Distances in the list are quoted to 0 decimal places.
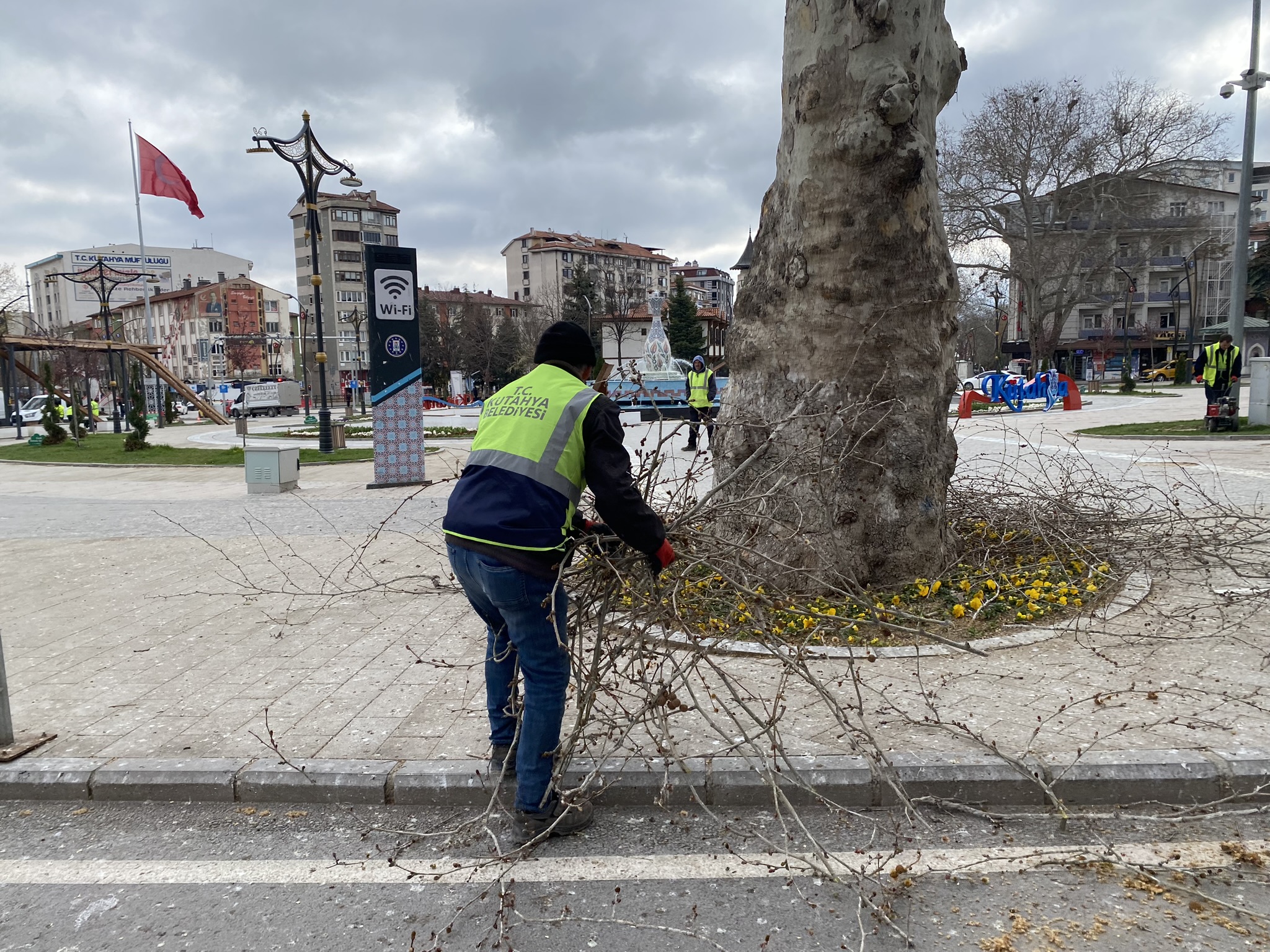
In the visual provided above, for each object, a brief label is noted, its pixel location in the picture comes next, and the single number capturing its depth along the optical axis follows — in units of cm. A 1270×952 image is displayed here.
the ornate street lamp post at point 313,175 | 1950
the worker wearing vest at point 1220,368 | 1653
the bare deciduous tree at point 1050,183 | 4003
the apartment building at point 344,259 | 9406
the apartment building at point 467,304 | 8200
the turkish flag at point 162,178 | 3331
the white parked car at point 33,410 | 4528
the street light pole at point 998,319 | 5892
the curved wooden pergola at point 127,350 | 3041
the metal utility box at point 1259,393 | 1747
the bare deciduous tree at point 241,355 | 8988
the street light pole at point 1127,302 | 4356
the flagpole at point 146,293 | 4019
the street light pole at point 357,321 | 4878
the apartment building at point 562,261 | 11325
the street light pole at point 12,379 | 3111
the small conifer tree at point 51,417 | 2639
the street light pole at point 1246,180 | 1855
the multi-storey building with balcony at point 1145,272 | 4478
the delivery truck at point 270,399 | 5159
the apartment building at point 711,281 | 13712
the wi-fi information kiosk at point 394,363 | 1347
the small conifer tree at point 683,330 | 6322
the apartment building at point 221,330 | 9281
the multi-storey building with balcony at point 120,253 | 9681
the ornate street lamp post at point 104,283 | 3278
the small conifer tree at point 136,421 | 2238
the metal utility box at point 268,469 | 1331
